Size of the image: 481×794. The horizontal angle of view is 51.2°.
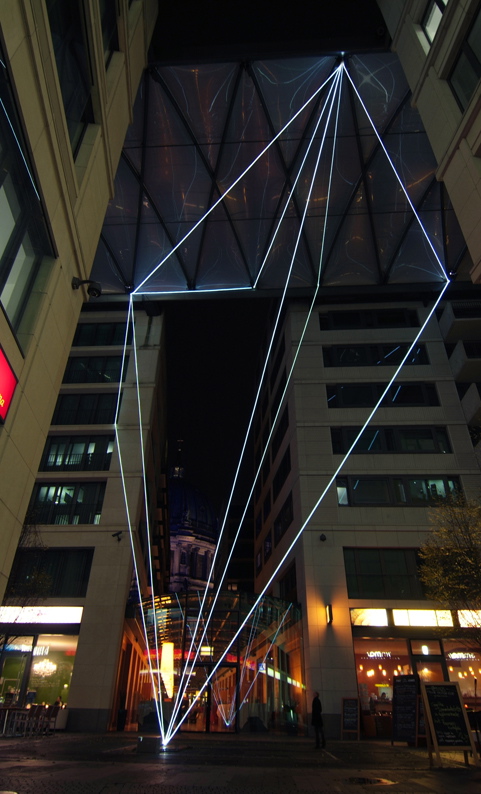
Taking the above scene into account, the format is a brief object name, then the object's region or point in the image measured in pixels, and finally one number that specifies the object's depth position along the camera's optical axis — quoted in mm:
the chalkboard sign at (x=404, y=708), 15122
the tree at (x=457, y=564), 22500
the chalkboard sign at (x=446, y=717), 10766
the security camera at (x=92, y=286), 10653
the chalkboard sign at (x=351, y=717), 21156
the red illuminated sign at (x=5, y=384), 7648
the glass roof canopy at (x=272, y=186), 18023
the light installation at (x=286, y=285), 17891
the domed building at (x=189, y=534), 99025
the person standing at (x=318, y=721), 15236
